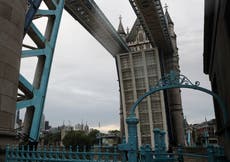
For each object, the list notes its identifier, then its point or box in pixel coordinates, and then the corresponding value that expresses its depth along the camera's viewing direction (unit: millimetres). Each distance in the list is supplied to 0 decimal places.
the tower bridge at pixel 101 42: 12961
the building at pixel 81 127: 143738
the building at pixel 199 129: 84869
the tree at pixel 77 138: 72412
